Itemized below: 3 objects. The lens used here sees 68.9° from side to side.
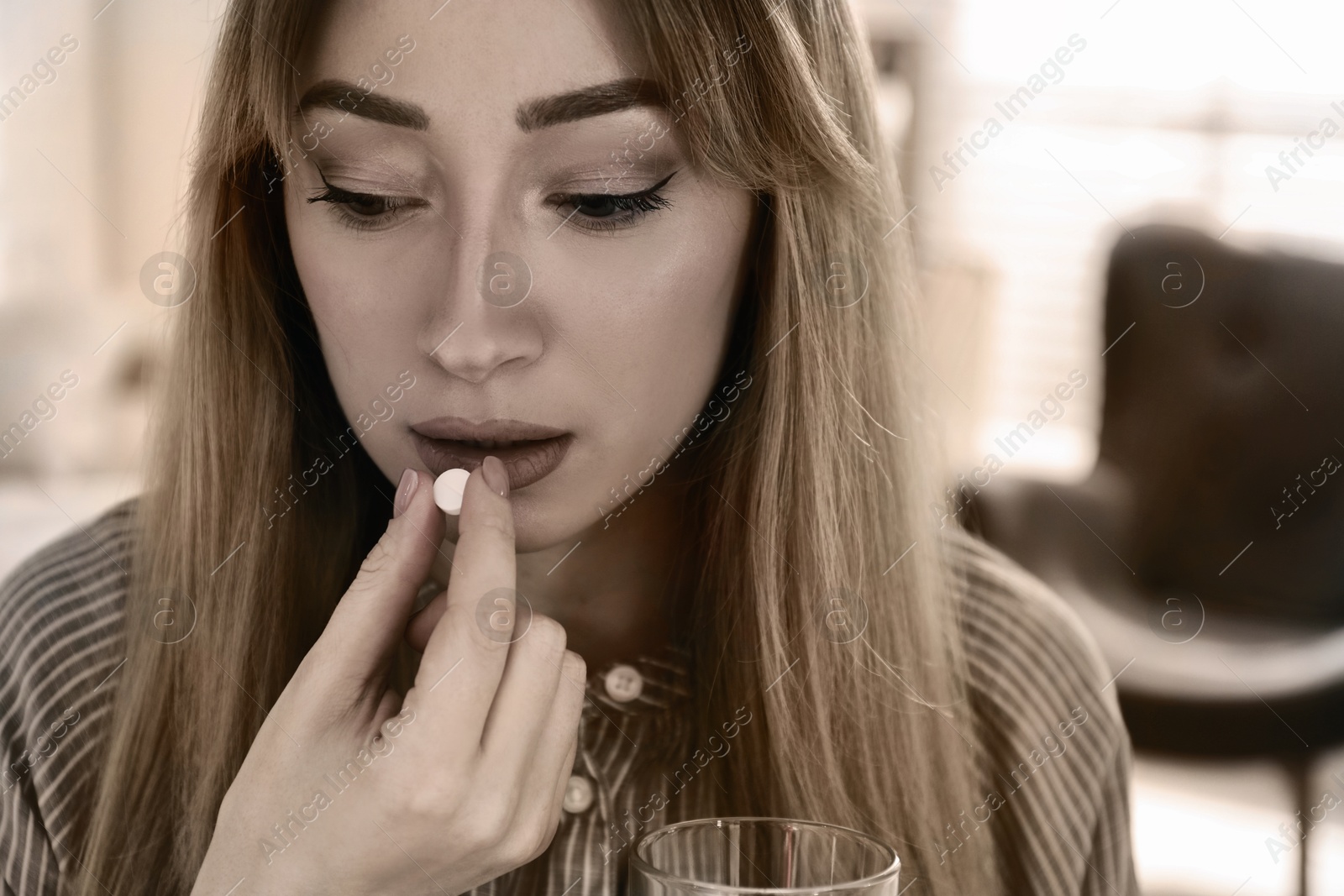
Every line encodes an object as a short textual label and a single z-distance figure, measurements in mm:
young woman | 534
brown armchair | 1112
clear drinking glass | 455
